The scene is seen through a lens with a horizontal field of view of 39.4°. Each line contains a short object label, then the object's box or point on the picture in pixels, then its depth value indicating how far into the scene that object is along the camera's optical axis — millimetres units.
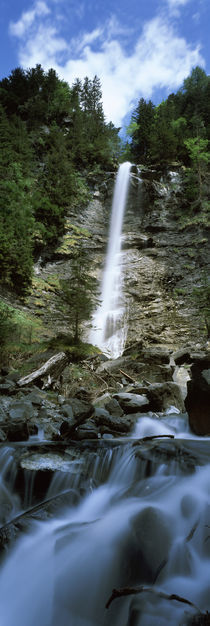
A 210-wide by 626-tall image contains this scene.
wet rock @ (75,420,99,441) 3783
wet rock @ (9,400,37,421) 4297
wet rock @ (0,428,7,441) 3616
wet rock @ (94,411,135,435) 4203
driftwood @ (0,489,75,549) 2297
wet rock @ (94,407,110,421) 4361
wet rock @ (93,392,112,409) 5444
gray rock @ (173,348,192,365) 9383
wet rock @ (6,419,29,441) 3730
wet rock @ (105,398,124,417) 4934
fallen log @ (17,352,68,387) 6467
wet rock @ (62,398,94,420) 4195
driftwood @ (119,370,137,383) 7383
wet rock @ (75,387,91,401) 6211
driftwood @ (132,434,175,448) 3499
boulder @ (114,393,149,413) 5254
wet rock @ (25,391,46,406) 5266
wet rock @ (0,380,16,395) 5764
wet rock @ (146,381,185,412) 5535
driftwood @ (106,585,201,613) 1679
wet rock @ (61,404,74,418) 4812
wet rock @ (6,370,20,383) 6496
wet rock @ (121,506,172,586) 1967
